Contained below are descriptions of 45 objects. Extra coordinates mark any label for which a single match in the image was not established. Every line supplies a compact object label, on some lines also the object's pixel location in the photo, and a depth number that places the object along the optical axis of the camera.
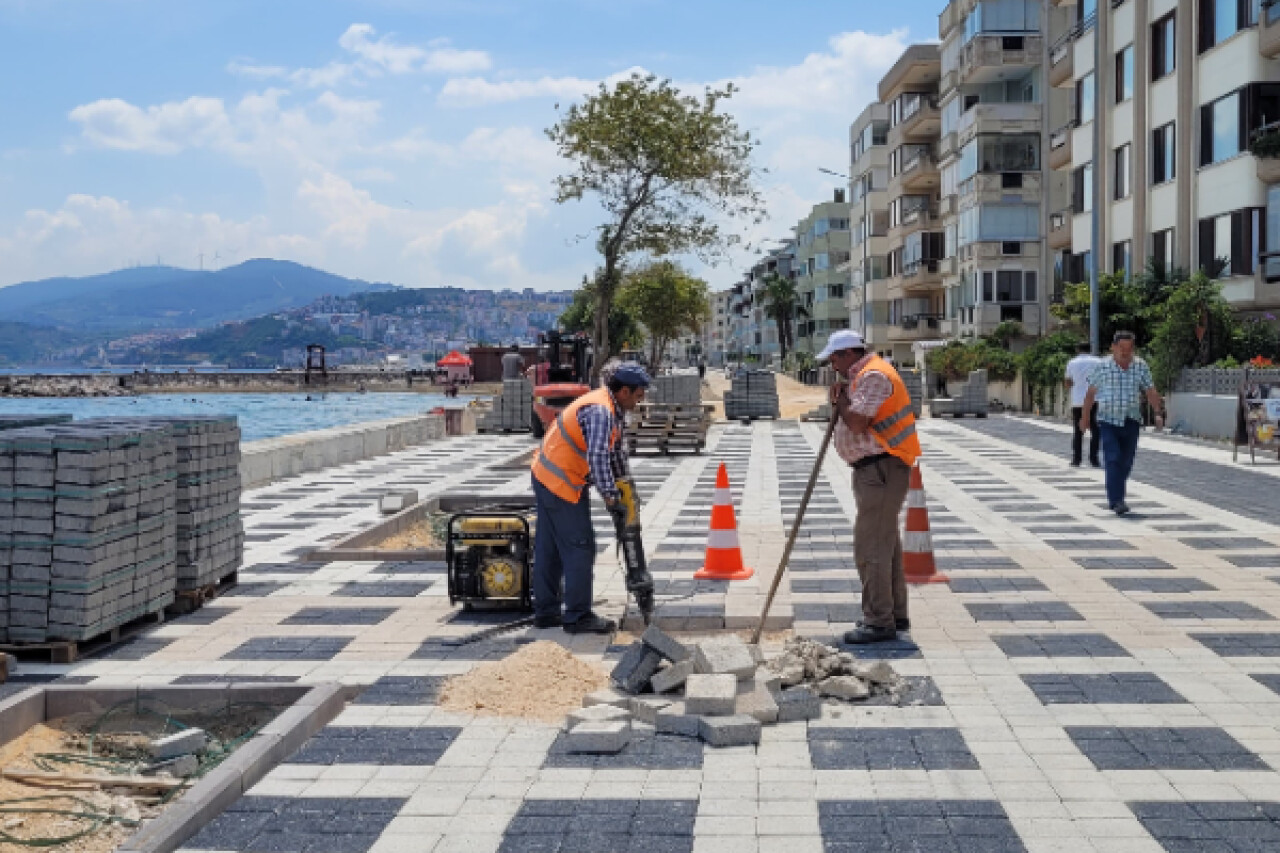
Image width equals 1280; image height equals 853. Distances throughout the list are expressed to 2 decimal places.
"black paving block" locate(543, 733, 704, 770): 5.26
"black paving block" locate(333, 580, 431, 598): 9.10
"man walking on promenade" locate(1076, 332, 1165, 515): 12.53
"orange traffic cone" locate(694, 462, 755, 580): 9.45
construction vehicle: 29.74
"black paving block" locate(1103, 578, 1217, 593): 8.87
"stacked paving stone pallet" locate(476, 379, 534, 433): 31.70
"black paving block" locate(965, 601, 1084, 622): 7.96
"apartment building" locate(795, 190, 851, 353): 92.62
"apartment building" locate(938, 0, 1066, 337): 48.31
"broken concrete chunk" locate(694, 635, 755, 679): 6.03
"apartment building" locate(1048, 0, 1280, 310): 27.12
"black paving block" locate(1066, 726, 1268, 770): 5.13
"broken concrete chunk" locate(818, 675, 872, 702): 6.14
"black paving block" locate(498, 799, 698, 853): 4.39
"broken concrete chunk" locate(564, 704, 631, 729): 5.61
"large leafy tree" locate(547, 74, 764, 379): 30.30
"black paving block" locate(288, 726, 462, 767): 5.38
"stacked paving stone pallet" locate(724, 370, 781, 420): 36.00
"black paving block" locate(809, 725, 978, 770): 5.21
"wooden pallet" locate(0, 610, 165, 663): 7.10
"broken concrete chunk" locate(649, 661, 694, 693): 6.05
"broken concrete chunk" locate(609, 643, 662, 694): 6.09
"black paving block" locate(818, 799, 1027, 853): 4.33
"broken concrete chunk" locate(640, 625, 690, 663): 6.14
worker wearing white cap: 7.30
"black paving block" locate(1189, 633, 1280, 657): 7.00
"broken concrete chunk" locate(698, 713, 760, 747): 5.45
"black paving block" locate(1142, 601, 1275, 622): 7.97
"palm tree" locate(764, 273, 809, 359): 119.31
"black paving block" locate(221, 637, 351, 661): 7.27
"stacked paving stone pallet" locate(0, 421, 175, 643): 7.15
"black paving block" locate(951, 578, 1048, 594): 8.98
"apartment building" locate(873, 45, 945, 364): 57.19
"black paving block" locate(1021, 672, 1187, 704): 6.09
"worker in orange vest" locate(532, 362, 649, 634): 7.39
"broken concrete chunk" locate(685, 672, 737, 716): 5.67
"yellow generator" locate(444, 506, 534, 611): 8.21
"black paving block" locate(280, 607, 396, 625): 8.18
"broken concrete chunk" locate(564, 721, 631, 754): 5.39
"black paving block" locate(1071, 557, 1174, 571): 9.77
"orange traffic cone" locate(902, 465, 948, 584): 9.31
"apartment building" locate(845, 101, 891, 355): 66.12
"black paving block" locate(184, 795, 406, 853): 4.47
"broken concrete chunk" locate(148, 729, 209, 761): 5.41
